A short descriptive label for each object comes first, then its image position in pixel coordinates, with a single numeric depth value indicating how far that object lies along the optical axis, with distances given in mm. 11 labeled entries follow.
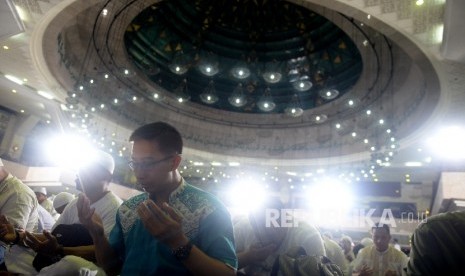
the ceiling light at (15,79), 12873
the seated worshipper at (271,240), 2906
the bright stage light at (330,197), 22219
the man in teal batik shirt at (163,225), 1527
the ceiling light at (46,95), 14078
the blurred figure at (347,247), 8647
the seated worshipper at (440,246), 1416
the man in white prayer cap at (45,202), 7949
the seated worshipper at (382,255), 5297
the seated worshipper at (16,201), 3293
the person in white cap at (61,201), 4781
